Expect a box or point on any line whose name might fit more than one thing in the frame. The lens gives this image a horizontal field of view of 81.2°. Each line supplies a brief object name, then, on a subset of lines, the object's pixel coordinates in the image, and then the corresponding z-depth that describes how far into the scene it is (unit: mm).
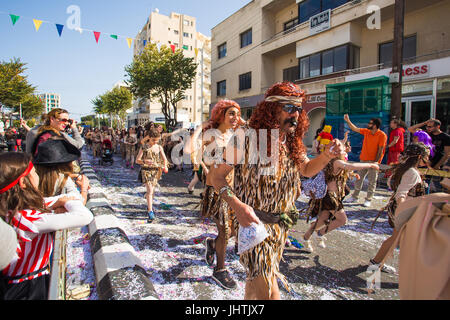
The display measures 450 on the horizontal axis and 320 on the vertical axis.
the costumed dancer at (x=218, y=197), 3053
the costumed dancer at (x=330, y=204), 3676
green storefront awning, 11938
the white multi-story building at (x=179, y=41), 54938
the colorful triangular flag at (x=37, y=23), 9976
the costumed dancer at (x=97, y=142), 14189
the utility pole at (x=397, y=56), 8773
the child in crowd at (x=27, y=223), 1688
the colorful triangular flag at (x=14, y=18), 9695
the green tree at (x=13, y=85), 22017
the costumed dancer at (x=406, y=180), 3197
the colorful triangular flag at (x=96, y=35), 11590
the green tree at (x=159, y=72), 25547
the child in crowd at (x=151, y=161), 5277
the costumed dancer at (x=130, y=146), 12141
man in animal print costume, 1968
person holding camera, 3758
